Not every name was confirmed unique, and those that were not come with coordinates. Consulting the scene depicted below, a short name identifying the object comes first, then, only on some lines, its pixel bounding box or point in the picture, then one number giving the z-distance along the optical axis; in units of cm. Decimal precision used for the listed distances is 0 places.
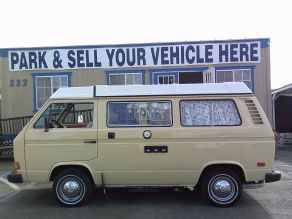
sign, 982
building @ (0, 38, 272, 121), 982
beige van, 429
